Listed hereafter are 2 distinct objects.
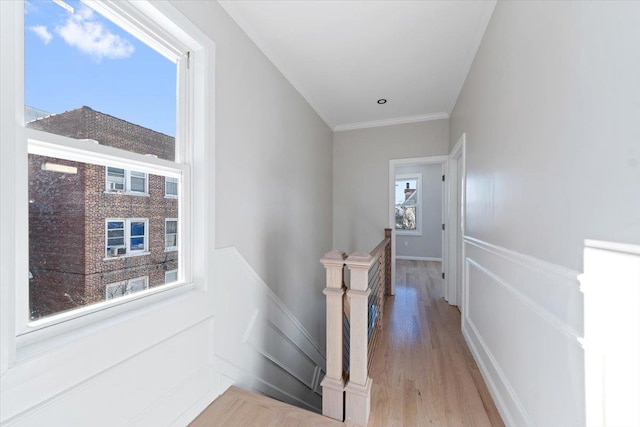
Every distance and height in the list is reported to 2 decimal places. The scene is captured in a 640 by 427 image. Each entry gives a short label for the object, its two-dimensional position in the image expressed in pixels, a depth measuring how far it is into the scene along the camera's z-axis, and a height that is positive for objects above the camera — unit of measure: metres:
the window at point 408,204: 6.88 +0.24
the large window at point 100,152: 0.92 +0.26
